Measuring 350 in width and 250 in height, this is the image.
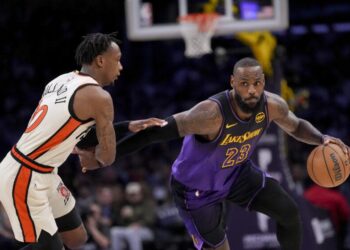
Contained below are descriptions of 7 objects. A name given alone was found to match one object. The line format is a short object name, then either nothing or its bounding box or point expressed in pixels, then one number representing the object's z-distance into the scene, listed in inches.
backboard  609.5
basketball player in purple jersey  349.0
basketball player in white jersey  296.6
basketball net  614.1
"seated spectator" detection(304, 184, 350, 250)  621.2
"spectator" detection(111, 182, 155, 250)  640.0
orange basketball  368.8
